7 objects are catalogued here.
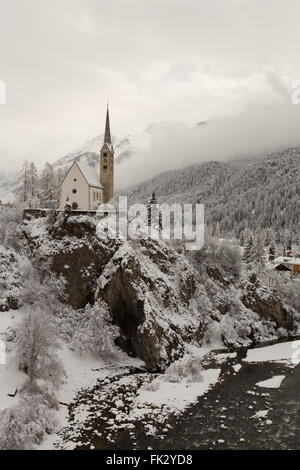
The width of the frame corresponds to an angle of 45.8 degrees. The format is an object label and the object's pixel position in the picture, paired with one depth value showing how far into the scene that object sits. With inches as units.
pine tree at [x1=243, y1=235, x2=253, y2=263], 3582.7
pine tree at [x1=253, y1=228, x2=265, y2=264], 3855.8
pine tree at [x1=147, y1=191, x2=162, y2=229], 2950.3
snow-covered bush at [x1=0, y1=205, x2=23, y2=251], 2153.3
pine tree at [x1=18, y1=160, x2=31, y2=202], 3110.7
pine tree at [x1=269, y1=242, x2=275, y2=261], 5054.1
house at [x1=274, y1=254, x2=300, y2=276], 4281.5
